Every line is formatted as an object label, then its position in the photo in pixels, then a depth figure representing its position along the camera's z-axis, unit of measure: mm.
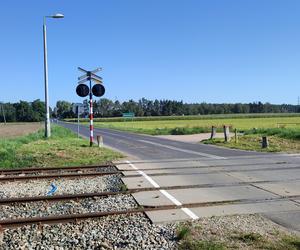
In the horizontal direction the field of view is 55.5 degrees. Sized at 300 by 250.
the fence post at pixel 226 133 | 19932
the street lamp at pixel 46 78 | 19260
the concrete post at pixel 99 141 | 15810
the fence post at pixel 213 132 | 23748
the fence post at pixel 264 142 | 16300
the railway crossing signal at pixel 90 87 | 15827
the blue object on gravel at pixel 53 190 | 7348
